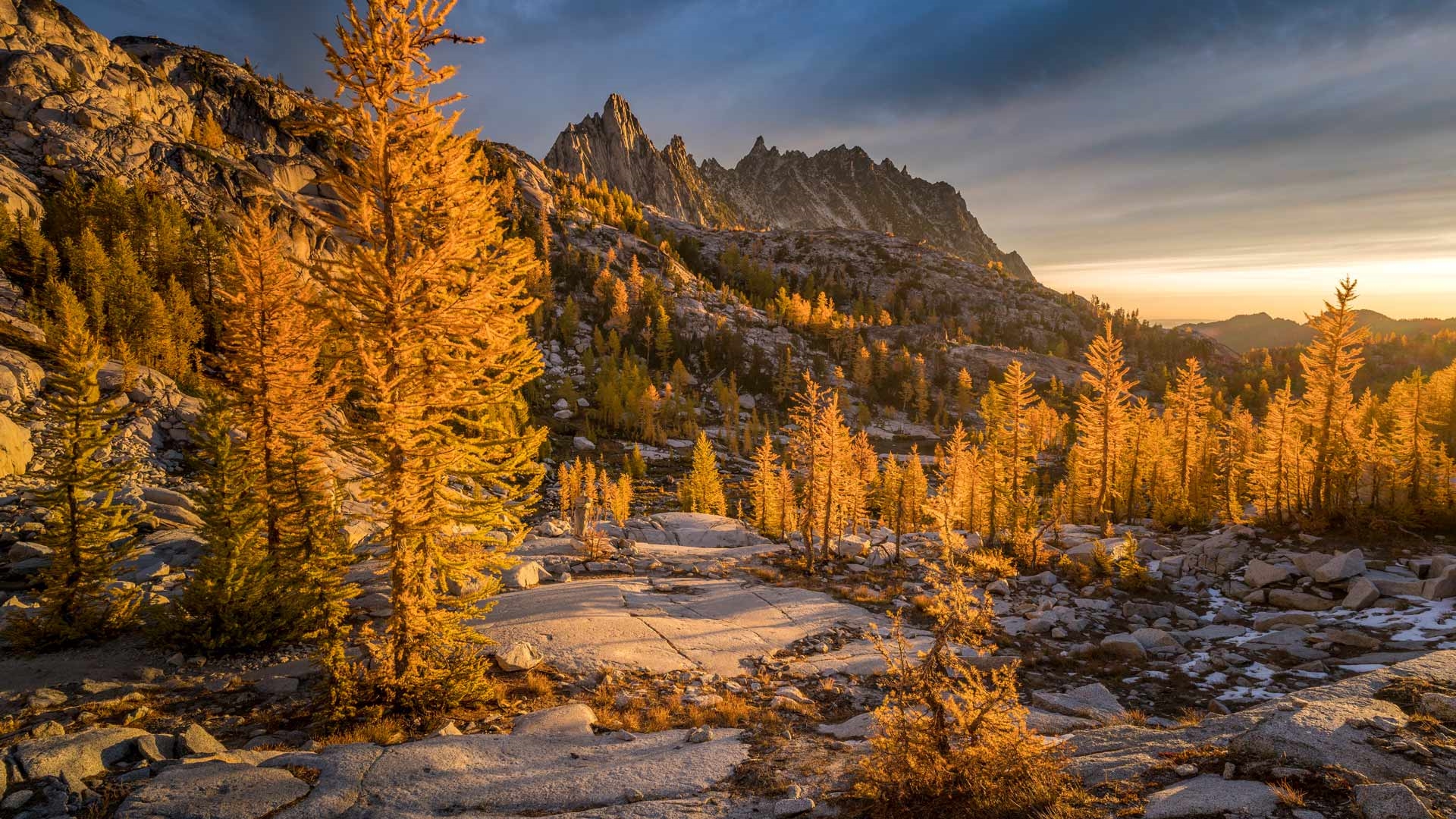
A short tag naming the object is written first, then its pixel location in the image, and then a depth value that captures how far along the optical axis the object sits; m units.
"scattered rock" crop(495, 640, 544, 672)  12.90
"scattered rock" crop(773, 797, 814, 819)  6.96
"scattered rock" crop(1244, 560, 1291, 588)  22.48
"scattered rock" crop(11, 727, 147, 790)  6.65
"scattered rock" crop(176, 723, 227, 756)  7.94
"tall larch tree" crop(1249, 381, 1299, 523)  29.95
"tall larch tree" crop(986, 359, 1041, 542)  33.59
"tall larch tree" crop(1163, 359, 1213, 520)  38.34
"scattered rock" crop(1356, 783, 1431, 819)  5.35
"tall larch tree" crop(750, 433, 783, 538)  48.95
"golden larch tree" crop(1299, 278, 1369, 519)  27.02
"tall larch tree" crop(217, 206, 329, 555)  14.81
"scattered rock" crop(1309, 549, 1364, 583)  21.19
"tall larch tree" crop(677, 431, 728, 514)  57.84
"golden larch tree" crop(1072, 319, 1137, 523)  32.62
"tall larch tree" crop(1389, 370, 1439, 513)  28.09
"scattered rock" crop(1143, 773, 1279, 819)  5.75
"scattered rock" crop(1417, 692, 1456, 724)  7.83
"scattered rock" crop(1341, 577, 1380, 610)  19.34
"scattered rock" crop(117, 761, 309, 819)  6.23
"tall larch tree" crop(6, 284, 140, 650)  13.27
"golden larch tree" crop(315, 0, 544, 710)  9.70
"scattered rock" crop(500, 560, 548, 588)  19.77
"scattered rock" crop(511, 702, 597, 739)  9.88
